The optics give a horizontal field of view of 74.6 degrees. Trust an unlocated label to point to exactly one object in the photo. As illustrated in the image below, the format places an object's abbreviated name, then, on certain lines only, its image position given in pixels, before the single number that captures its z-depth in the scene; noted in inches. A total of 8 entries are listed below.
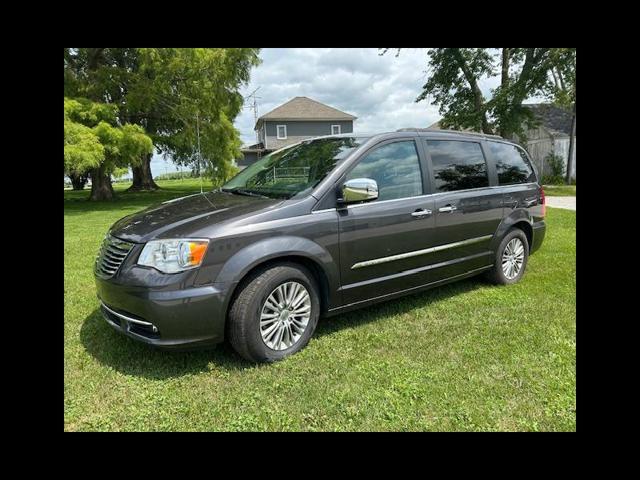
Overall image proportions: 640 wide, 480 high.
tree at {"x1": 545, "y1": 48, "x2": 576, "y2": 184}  766.5
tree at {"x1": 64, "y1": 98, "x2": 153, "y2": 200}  560.1
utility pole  1534.0
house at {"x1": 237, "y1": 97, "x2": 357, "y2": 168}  1412.4
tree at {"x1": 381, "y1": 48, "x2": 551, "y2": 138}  850.1
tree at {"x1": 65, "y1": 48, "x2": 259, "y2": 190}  674.8
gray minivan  117.1
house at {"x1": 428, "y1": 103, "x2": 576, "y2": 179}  1001.5
